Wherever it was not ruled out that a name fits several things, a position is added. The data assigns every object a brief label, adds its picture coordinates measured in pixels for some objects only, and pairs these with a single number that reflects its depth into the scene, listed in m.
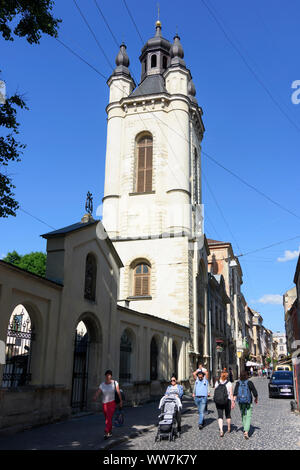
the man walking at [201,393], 11.64
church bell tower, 26.80
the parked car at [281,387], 22.56
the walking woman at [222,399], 10.36
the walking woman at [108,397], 9.44
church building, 11.52
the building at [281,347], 188.75
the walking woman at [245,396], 9.98
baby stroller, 9.50
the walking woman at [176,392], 10.40
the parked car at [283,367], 33.15
